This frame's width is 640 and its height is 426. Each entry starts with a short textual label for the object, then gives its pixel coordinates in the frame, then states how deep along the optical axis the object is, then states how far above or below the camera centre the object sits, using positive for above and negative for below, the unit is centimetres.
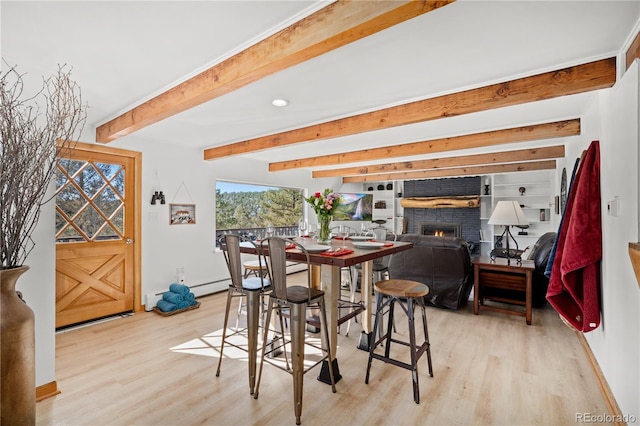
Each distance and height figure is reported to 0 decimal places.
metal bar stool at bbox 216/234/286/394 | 219 -58
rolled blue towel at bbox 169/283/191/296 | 405 -102
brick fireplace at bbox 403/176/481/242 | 717 +2
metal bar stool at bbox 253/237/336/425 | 189 -58
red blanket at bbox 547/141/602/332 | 219 -34
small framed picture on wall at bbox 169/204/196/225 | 433 -4
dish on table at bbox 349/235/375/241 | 303 -26
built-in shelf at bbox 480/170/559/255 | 646 +29
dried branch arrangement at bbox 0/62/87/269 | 151 +21
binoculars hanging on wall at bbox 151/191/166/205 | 407 +18
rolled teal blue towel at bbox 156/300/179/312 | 382 -118
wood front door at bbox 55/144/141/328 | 339 -28
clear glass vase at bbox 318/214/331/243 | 253 -14
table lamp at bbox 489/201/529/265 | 374 -5
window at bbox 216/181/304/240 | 524 +6
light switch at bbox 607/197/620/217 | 186 +3
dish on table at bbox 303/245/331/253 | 210 -26
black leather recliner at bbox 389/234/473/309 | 377 -69
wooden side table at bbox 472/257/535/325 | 350 -82
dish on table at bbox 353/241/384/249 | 238 -26
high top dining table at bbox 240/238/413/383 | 192 -51
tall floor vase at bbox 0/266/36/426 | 149 -74
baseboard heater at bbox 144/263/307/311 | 398 -116
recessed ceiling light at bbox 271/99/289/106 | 270 +96
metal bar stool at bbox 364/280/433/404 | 211 -72
